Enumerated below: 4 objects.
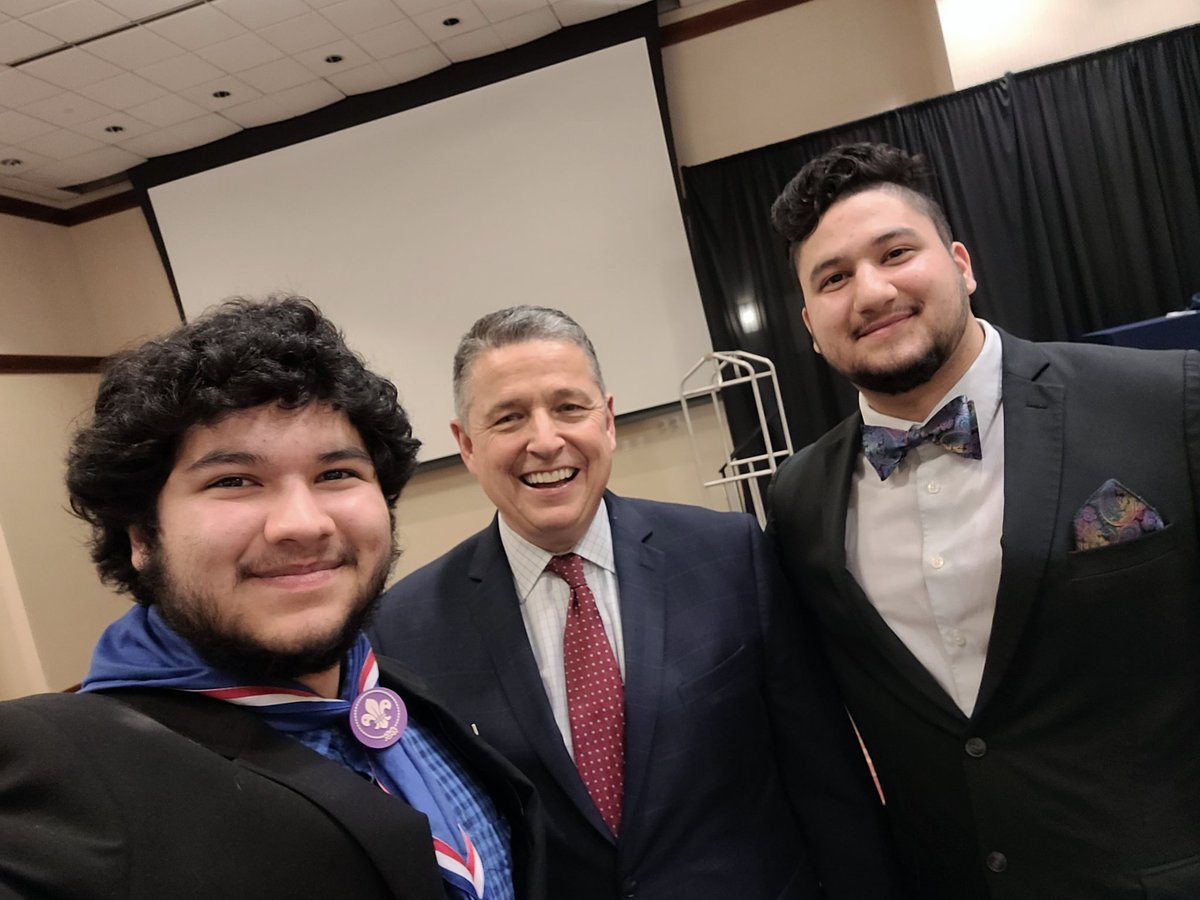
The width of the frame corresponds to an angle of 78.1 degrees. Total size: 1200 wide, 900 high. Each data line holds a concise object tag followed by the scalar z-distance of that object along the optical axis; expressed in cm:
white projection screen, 475
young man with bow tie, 118
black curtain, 420
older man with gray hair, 127
